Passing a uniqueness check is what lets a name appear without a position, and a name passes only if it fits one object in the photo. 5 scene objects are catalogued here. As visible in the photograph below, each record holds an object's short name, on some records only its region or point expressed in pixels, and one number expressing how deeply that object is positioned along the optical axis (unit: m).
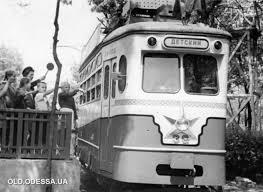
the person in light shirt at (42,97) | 8.88
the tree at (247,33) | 14.53
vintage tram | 7.80
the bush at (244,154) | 12.90
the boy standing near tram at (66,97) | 10.09
